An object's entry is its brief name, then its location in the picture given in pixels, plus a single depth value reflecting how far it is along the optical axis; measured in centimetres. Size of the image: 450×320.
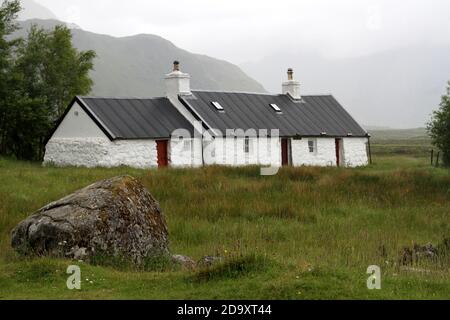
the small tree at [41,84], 4153
